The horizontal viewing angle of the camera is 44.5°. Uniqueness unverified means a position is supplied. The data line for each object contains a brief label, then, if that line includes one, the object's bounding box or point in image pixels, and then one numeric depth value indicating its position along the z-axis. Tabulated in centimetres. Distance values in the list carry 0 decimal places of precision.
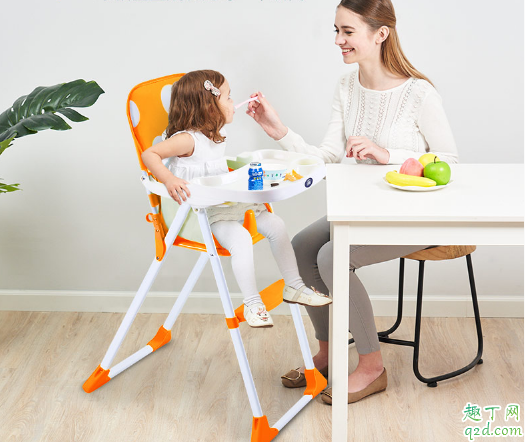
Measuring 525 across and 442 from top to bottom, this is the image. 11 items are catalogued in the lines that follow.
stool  201
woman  206
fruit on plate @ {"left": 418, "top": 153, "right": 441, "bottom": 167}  187
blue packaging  174
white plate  170
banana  172
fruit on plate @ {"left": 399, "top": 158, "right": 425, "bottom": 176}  180
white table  152
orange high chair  187
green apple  174
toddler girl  184
